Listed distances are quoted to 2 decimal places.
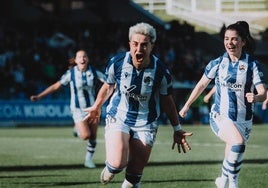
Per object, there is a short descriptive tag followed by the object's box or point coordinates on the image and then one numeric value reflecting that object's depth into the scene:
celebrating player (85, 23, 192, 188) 9.75
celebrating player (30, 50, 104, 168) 16.27
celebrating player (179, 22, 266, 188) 11.33
